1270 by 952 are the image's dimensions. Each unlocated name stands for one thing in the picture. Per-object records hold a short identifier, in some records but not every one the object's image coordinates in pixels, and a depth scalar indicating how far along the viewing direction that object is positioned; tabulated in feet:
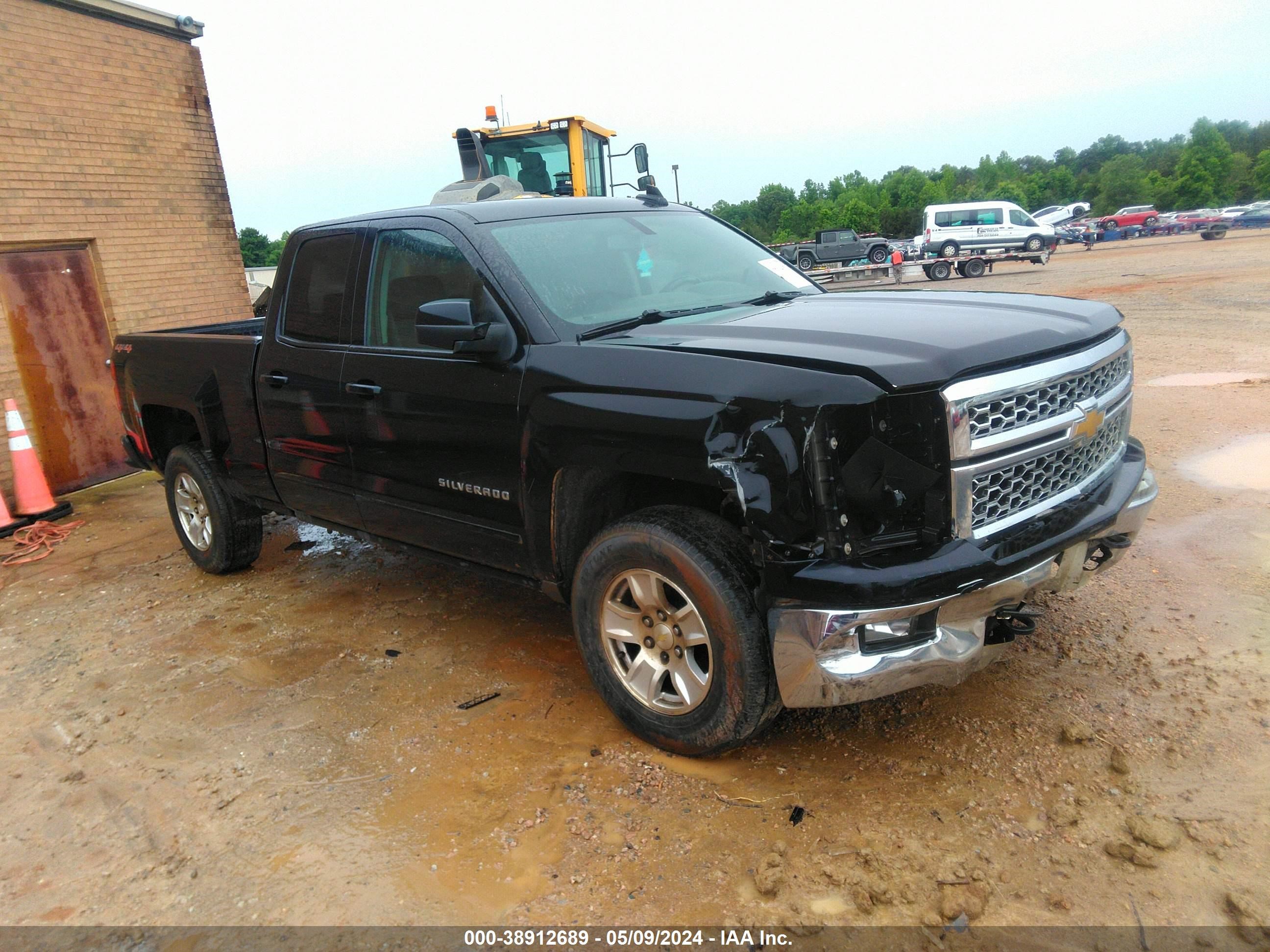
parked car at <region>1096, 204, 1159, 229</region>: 140.87
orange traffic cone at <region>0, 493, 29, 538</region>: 23.75
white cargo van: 91.40
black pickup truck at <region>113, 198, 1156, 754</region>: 8.56
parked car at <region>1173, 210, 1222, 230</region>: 137.28
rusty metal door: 26.89
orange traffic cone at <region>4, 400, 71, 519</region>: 24.75
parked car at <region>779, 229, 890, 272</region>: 92.38
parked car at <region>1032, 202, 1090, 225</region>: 169.48
